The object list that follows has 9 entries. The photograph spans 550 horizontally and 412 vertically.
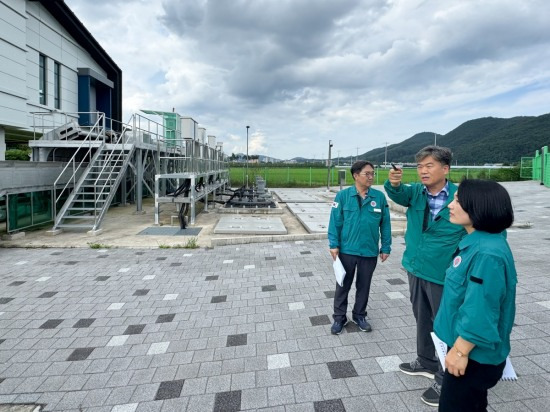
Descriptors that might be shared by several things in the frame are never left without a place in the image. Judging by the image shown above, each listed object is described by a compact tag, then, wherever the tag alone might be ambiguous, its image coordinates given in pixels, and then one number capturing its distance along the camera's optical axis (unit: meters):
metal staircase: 8.96
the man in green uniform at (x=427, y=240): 2.48
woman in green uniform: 1.51
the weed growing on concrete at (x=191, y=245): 7.45
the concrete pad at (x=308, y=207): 13.22
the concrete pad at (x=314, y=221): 9.20
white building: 10.76
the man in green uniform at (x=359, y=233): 3.35
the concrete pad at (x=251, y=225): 8.84
